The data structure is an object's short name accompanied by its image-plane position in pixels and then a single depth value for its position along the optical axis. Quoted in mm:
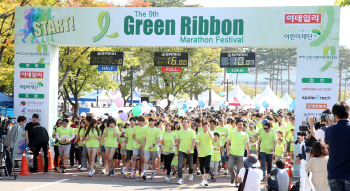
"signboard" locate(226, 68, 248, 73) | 17250
